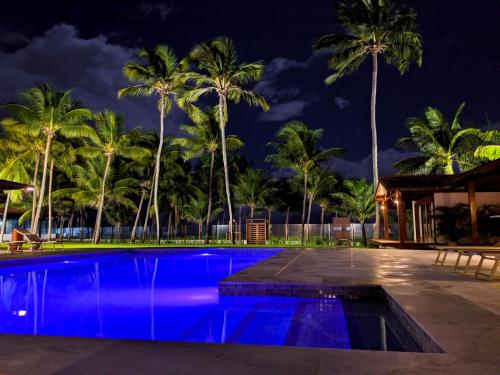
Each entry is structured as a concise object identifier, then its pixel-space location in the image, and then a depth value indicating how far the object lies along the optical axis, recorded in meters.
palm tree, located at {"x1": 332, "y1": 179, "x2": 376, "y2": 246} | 26.00
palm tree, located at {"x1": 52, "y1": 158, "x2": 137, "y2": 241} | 28.34
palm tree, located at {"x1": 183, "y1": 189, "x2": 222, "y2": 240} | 37.19
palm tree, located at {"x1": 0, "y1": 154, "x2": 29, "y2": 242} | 22.86
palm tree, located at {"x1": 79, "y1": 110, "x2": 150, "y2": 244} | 25.86
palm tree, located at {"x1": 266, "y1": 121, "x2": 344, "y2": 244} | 27.45
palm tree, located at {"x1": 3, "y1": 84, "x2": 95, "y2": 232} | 21.39
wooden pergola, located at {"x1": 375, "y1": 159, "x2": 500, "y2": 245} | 11.32
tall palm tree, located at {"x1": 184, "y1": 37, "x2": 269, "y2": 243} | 22.44
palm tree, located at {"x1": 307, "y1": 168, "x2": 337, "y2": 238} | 31.81
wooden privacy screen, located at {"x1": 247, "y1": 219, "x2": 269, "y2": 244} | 23.62
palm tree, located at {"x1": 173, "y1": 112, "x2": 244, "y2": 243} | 28.48
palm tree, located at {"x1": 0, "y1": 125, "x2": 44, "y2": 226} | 23.55
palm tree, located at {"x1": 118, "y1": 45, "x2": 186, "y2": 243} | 23.78
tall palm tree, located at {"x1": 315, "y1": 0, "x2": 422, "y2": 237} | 21.09
